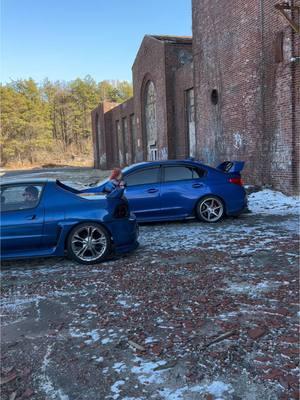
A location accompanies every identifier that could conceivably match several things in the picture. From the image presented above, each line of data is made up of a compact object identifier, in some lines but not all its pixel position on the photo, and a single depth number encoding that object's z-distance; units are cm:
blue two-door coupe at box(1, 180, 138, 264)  615
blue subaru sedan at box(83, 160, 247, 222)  929
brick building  1280
